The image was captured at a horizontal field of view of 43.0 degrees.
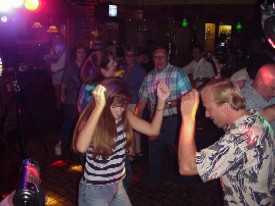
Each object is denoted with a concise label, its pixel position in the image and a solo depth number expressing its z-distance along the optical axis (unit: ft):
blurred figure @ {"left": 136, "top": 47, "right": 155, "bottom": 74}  23.18
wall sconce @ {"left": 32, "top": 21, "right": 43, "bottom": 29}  53.62
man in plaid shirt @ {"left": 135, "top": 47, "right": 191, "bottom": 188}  14.76
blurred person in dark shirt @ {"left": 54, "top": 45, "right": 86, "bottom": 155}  18.12
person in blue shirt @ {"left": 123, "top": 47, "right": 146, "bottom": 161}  18.22
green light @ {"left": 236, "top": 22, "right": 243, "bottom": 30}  74.54
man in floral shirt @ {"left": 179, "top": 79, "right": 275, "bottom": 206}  7.00
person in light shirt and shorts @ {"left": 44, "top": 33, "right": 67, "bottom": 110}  28.94
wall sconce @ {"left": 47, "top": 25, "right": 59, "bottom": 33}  50.75
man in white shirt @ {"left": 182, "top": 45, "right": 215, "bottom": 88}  25.23
